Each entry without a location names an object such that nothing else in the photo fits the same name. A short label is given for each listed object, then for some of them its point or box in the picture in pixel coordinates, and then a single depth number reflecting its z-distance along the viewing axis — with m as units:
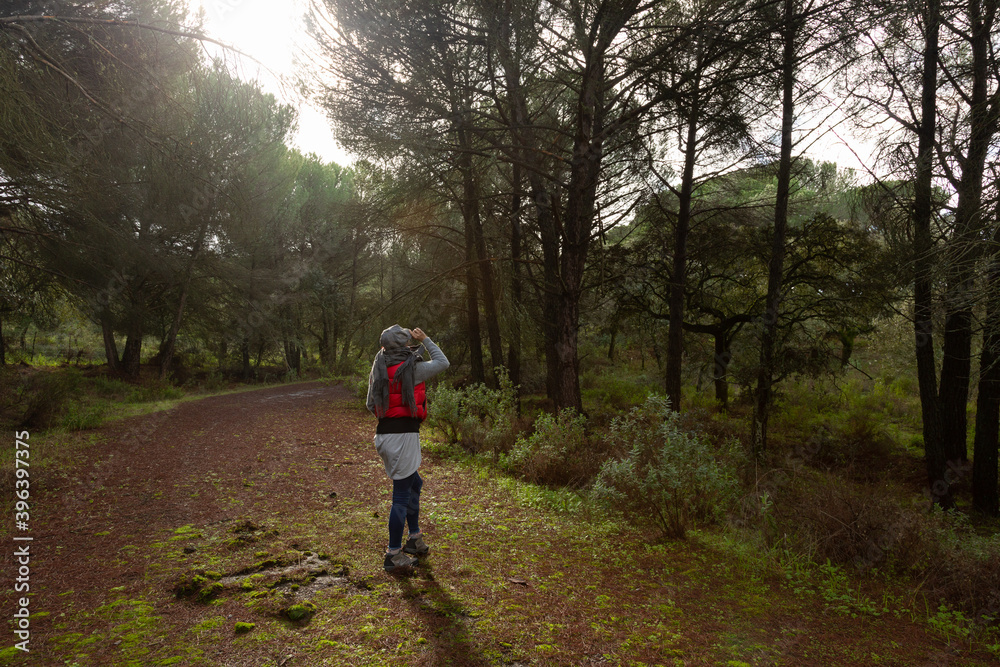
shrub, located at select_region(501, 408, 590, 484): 6.43
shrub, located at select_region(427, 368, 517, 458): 7.98
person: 3.83
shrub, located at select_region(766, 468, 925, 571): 4.04
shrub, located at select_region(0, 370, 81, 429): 8.38
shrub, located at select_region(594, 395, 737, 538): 4.77
